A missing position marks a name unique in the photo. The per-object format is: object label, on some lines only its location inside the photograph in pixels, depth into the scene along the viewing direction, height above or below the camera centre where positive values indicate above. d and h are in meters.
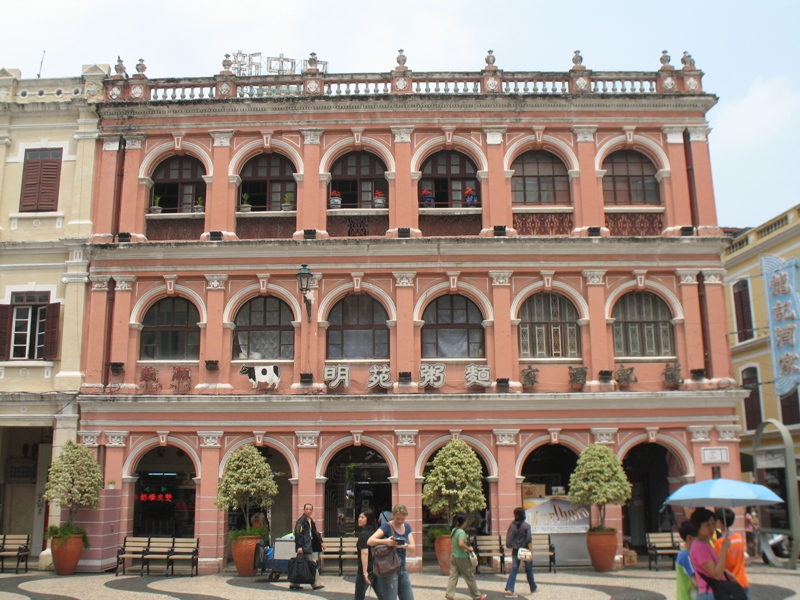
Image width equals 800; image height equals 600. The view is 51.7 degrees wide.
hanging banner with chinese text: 23.00 +4.21
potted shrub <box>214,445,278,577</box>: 20.48 -0.33
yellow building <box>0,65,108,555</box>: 23.02 +6.16
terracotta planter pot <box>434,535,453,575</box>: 20.30 -1.76
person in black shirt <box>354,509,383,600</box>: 12.49 -1.31
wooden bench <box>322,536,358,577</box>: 20.83 -1.77
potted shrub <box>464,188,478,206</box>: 24.03 +7.95
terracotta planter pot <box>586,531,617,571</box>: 20.45 -1.81
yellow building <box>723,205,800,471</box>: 29.34 +5.86
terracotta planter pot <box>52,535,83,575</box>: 20.77 -1.82
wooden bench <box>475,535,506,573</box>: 20.77 -1.74
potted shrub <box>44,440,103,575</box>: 20.78 -0.34
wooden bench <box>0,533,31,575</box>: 21.45 -1.65
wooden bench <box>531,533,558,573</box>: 21.14 -1.74
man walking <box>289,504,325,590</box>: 17.66 -1.29
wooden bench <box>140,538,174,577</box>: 20.70 -1.74
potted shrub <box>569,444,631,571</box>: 20.45 -0.37
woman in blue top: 12.14 -0.92
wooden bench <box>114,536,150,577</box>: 21.05 -1.69
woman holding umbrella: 9.35 -0.90
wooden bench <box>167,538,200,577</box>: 21.00 -1.78
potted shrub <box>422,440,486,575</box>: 20.44 -0.24
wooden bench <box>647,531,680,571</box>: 20.84 -1.76
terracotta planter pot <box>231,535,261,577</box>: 20.42 -1.81
